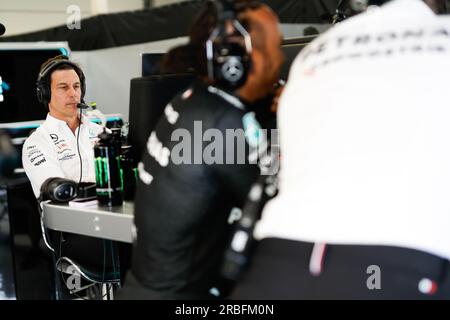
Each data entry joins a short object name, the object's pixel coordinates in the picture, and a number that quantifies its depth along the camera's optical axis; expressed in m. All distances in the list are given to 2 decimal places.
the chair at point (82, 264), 1.88
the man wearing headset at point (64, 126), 2.13
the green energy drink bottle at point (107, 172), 1.51
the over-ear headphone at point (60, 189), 1.53
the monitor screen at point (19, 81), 3.40
